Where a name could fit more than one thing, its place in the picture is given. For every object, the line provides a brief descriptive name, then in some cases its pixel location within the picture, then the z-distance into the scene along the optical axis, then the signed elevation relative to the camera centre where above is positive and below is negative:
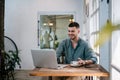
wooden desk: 2.13 -0.34
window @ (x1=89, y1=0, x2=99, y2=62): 3.80 +0.41
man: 2.84 -0.13
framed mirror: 6.61 +0.35
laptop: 2.35 -0.22
